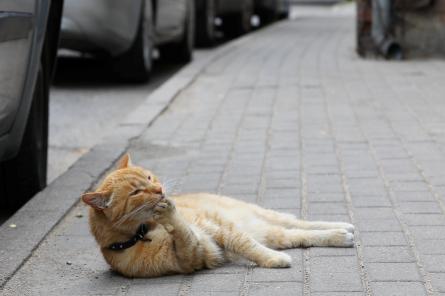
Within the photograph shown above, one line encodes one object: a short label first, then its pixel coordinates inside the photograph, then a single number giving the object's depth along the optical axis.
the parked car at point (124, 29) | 14.18
